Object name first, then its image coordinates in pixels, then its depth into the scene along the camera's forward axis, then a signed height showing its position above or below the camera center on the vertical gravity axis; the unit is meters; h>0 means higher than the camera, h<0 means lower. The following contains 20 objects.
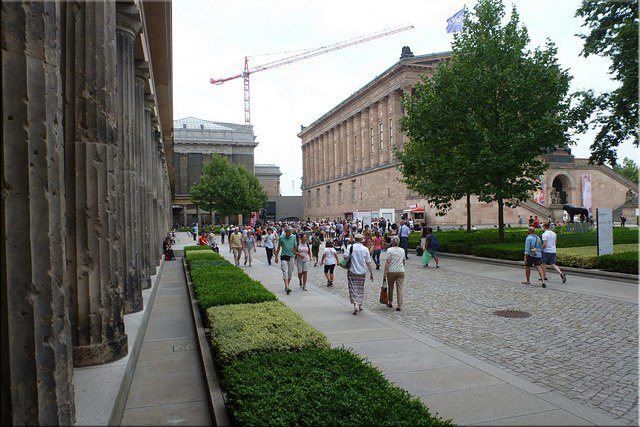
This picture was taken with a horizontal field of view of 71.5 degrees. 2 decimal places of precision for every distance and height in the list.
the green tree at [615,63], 18.12 +6.42
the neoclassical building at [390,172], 49.47 +6.51
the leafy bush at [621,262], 13.47 -1.43
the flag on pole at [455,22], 49.68 +22.17
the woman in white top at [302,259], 13.38 -1.17
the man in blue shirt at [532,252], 12.99 -1.02
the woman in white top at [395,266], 10.12 -1.07
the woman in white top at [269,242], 21.34 -1.04
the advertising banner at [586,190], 53.83 +3.26
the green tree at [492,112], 21.16 +5.40
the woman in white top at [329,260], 13.75 -1.23
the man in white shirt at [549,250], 13.21 -0.97
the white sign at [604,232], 15.52 -0.53
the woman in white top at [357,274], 9.90 -1.23
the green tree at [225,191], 66.62 +4.62
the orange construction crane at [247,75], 149.62 +50.38
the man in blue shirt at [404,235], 21.44 -0.77
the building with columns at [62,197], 2.81 +0.23
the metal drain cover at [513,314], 9.22 -2.04
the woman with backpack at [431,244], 18.30 -1.04
